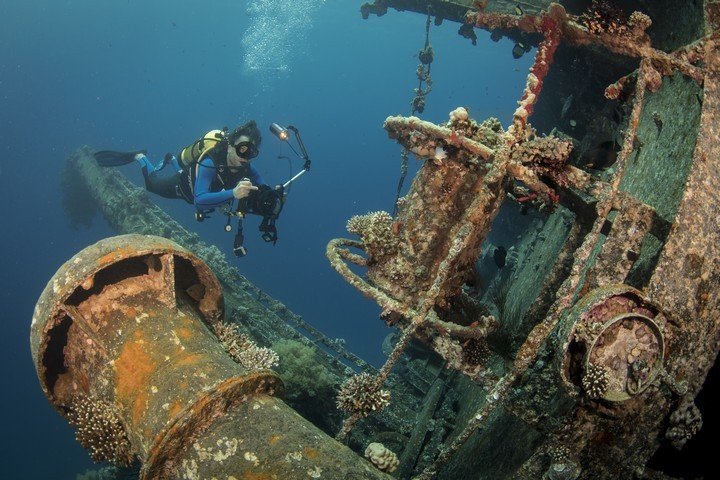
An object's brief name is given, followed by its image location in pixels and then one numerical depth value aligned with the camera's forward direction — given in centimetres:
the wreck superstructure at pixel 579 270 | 244
